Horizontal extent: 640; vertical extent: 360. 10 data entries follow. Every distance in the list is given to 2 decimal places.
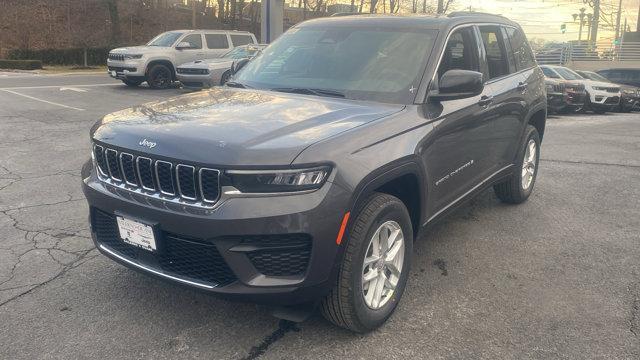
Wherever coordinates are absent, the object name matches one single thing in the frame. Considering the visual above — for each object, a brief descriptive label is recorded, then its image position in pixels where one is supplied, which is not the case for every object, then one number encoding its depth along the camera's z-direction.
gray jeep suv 2.64
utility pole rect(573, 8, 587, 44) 51.66
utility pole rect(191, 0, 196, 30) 39.55
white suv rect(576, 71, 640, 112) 19.28
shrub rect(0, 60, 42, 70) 26.08
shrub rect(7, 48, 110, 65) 28.94
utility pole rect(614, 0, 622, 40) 39.17
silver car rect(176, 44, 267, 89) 15.18
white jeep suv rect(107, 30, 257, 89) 16.92
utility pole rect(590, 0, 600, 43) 45.28
